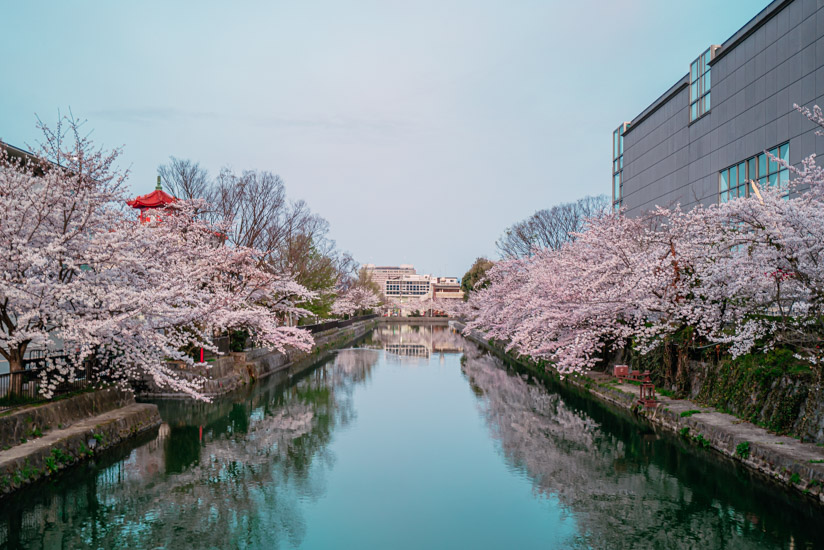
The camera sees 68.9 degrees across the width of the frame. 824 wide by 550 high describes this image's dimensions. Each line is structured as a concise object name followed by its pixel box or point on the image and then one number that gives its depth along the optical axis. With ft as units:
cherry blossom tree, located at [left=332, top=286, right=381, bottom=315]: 214.16
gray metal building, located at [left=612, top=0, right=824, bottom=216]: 87.56
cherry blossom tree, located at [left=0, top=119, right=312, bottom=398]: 42.16
